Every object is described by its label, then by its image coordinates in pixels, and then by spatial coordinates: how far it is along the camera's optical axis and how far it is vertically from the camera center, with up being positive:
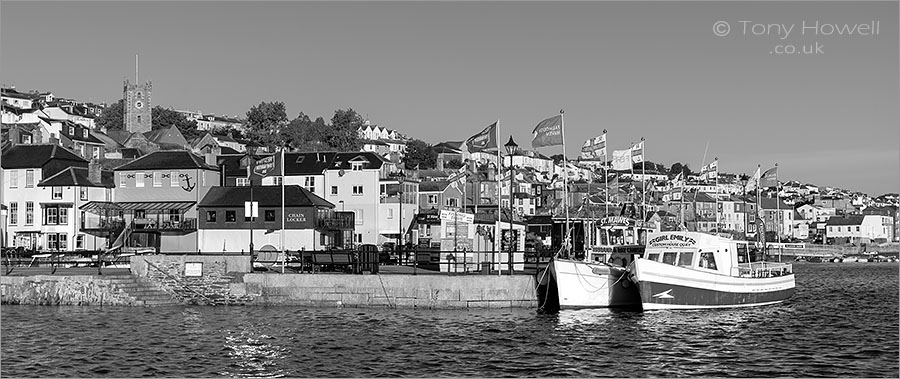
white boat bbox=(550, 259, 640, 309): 43.28 -1.75
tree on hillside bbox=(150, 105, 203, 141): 192.12 +24.65
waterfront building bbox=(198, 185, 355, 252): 74.31 +2.06
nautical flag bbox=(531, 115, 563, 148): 47.12 +5.20
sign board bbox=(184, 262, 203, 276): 44.41 -0.77
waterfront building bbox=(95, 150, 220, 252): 78.75 +4.31
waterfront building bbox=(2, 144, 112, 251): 82.44 +4.27
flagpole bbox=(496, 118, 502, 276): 48.92 +0.49
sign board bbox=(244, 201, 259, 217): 48.25 +1.94
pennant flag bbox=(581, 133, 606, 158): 52.28 +4.99
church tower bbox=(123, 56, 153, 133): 184.12 +26.06
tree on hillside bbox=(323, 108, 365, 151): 171.12 +20.37
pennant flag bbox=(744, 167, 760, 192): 67.38 +4.14
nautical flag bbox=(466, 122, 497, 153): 47.16 +4.95
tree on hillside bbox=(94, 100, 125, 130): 195.62 +25.50
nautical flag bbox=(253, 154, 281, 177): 52.94 +4.33
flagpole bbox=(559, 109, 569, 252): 46.94 +5.51
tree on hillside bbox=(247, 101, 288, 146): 182.38 +23.33
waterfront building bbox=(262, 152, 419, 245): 87.56 +5.44
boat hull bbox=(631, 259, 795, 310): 43.16 -1.97
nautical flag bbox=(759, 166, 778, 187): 66.38 +4.17
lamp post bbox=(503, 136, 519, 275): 46.38 +4.51
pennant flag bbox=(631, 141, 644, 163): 58.38 +5.19
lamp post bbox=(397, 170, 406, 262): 79.16 +5.40
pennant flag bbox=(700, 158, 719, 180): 64.91 +4.62
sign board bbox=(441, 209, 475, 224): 48.38 +1.45
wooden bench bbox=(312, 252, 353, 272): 46.78 -0.50
